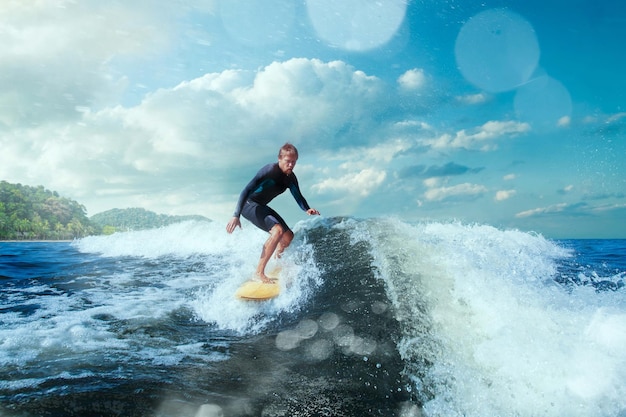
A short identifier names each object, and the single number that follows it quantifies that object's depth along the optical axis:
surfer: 6.39
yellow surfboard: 5.89
